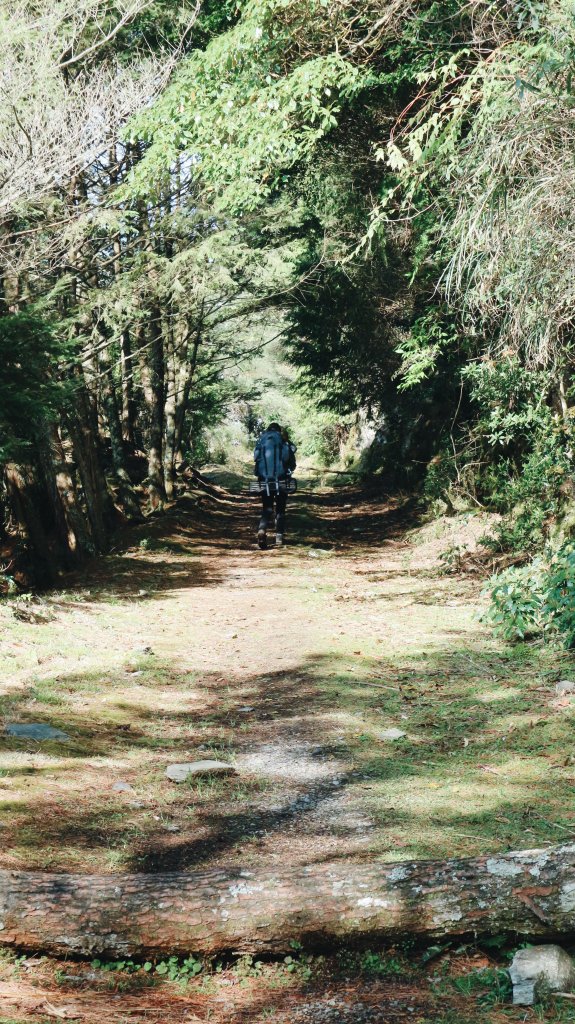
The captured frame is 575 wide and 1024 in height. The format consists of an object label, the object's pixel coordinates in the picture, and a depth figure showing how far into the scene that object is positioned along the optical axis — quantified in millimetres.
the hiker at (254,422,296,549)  16109
